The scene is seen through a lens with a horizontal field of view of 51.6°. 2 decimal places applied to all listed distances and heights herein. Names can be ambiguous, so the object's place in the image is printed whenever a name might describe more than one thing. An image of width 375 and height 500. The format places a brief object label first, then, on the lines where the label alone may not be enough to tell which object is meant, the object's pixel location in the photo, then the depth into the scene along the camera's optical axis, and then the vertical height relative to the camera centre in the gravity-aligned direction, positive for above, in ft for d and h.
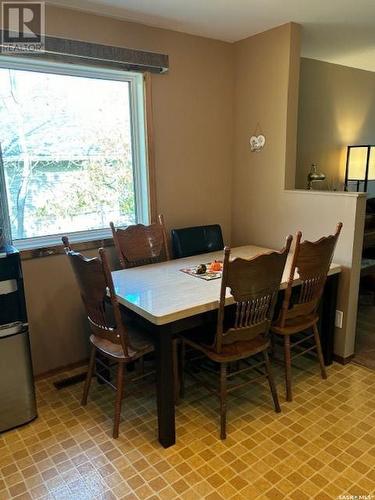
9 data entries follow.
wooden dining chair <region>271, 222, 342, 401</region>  7.30 -2.51
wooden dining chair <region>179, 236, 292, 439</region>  6.25 -2.52
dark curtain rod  7.75 +2.45
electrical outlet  9.12 -3.48
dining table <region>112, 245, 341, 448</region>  6.25 -2.19
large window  8.16 +0.47
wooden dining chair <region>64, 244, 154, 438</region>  6.40 -2.74
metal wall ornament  10.44 +0.76
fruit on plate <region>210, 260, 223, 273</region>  8.26 -2.05
